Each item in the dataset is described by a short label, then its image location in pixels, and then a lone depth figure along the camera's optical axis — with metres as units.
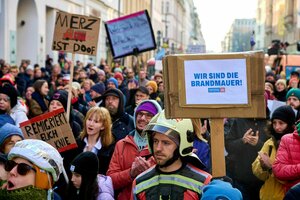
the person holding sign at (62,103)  7.34
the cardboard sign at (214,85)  3.93
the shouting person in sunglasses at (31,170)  3.20
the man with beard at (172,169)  3.91
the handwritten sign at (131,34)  11.95
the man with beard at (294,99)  8.38
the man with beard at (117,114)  6.88
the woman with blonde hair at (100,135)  5.95
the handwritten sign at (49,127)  6.29
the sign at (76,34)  8.04
